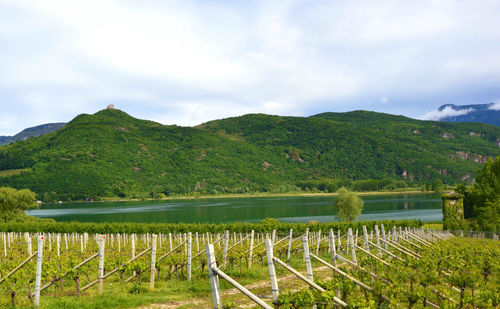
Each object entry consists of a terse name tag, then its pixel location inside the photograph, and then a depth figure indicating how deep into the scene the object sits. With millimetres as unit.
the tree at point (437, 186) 156875
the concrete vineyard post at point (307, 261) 9211
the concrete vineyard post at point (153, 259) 13023
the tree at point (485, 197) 38750
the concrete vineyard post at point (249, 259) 16270
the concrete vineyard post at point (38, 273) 9974
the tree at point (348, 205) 60031
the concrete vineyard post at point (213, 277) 7527
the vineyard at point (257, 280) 7852
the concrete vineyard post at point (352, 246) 12961
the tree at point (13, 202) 57406
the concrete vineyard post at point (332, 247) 11227
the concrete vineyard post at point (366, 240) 14625
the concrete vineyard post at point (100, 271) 11420
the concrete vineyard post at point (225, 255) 15812
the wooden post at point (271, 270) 7301
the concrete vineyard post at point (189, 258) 13916
